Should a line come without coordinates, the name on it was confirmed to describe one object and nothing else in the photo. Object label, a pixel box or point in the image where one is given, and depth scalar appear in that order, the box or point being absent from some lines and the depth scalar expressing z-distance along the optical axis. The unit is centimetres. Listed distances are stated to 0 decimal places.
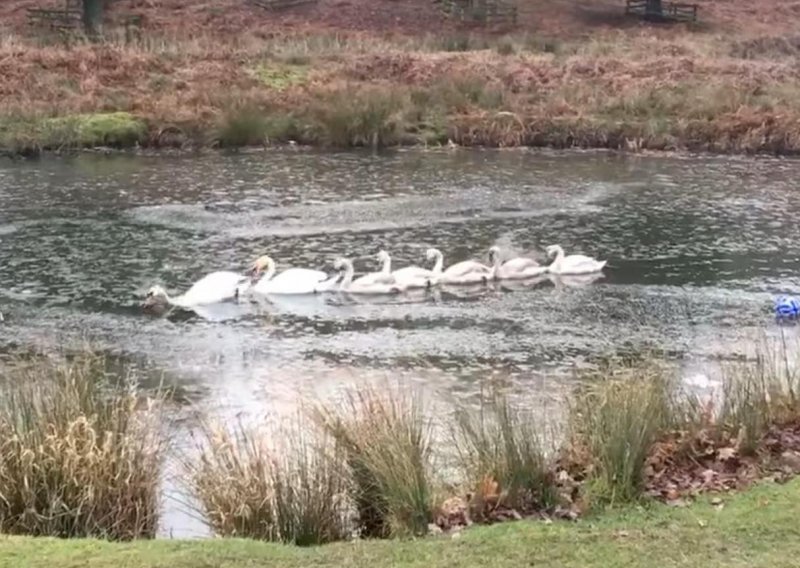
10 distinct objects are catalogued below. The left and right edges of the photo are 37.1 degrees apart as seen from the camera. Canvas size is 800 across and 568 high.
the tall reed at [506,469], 790
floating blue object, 1502
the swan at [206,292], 1549
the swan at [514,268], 1734
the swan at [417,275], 1664
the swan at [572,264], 1753
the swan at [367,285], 1648
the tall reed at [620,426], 805
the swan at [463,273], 1695
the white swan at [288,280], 1634
